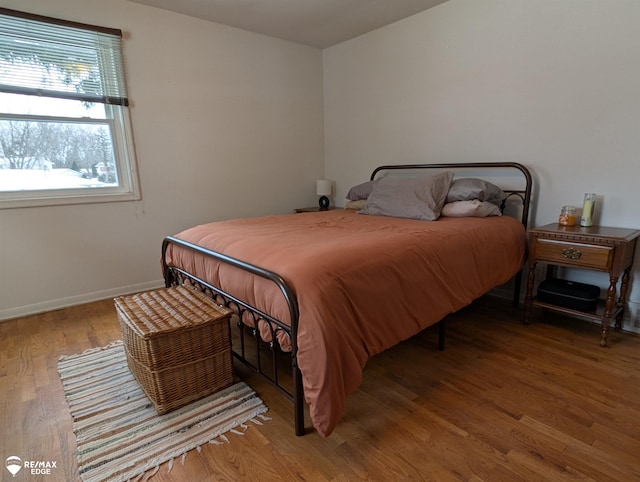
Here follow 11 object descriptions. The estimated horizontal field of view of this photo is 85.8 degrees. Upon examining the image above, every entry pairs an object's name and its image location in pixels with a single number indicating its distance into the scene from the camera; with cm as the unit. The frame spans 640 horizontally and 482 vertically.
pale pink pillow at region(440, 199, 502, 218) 247
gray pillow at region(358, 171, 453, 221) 254
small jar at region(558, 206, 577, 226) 234
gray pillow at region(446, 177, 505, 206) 254
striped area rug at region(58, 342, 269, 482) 135
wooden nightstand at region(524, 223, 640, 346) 202
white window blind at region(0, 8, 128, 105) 246
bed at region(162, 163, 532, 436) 129
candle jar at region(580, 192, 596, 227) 225
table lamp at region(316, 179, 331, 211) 404
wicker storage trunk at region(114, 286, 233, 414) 154
